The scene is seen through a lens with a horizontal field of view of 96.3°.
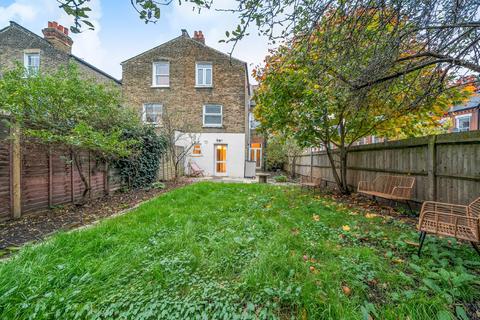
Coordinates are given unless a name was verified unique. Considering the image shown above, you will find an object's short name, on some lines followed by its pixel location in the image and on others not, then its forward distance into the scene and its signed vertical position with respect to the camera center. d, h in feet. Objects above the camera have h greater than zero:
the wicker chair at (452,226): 7.73 -2.71
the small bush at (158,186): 28.30 -3.84
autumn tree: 10.99 +4.93
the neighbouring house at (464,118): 43.00 +8.89
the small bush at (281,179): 40.40 -3.92
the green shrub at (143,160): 25.63 -0.45
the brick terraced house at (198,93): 46.42 +13.98
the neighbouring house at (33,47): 44.96 +23.13
